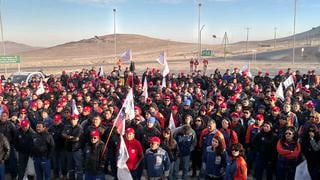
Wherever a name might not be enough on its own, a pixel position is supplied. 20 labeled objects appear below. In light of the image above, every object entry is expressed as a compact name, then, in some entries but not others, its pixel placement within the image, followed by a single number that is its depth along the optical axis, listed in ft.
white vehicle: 49.54
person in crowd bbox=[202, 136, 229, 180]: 16.65
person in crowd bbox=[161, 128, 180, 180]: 18.37
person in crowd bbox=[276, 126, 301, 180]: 17.91
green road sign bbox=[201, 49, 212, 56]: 98.08
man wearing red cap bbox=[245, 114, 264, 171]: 21.04
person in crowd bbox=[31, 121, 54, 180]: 19.32
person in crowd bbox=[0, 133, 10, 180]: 18.69
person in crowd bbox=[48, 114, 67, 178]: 21.04
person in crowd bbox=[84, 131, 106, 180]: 17.59
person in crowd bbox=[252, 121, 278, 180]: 19.72
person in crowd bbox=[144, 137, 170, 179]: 17.59
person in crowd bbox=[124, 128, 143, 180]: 18.02
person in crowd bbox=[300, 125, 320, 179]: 16.92
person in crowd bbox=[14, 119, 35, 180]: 19.83
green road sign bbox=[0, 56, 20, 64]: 57.25
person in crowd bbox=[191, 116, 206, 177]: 21.39
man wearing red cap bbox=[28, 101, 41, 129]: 24.29
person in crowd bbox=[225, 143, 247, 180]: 15.28
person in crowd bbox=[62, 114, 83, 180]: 19.87
